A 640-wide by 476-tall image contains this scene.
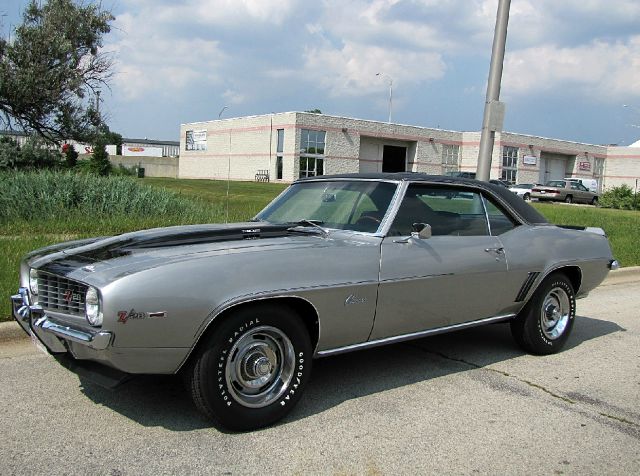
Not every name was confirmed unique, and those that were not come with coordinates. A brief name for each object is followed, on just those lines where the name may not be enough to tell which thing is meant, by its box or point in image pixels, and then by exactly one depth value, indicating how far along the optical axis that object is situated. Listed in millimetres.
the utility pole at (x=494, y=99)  10562
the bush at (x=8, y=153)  15375
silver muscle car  3330
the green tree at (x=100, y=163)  27031
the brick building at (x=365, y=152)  50406
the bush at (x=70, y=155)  18306
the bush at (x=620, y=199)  33281
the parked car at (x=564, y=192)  39344
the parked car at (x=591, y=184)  46200
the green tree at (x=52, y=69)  14836
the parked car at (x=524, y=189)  39756
